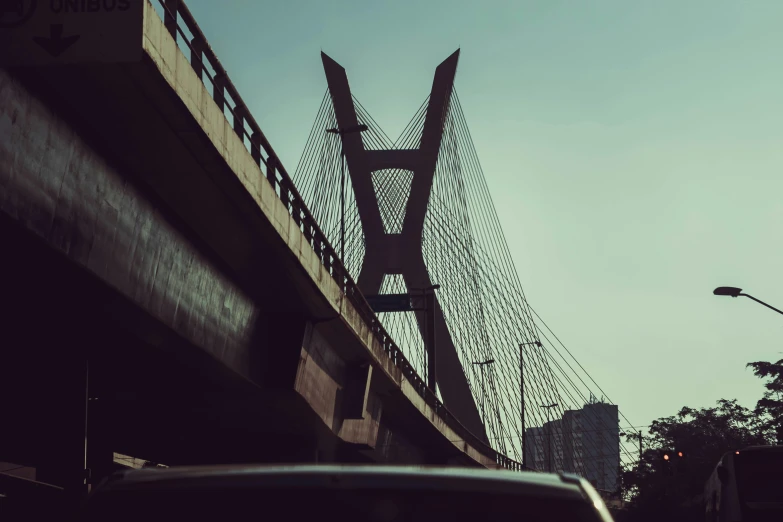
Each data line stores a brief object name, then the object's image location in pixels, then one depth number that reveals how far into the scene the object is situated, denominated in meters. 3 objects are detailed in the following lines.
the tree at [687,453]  57.03
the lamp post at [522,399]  84.66
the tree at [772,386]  63.00
